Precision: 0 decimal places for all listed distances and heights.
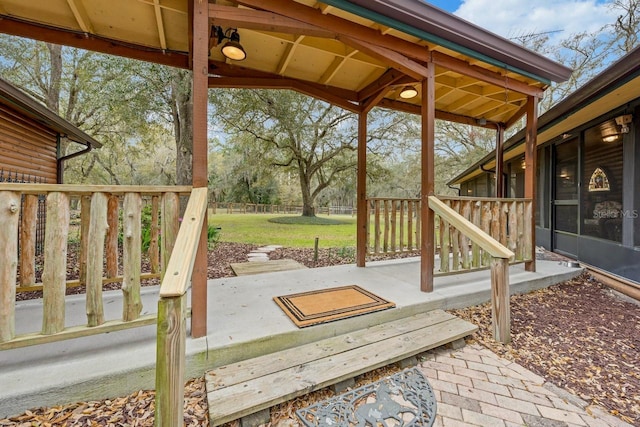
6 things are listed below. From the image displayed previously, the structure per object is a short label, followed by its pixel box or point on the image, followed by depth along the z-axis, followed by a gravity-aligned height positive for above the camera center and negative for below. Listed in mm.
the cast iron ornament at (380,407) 1515 -1121
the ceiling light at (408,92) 3700 +1628
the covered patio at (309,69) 1719 +1700
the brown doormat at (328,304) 2293 -839
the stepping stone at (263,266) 3955 -805
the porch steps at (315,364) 1515 -988
